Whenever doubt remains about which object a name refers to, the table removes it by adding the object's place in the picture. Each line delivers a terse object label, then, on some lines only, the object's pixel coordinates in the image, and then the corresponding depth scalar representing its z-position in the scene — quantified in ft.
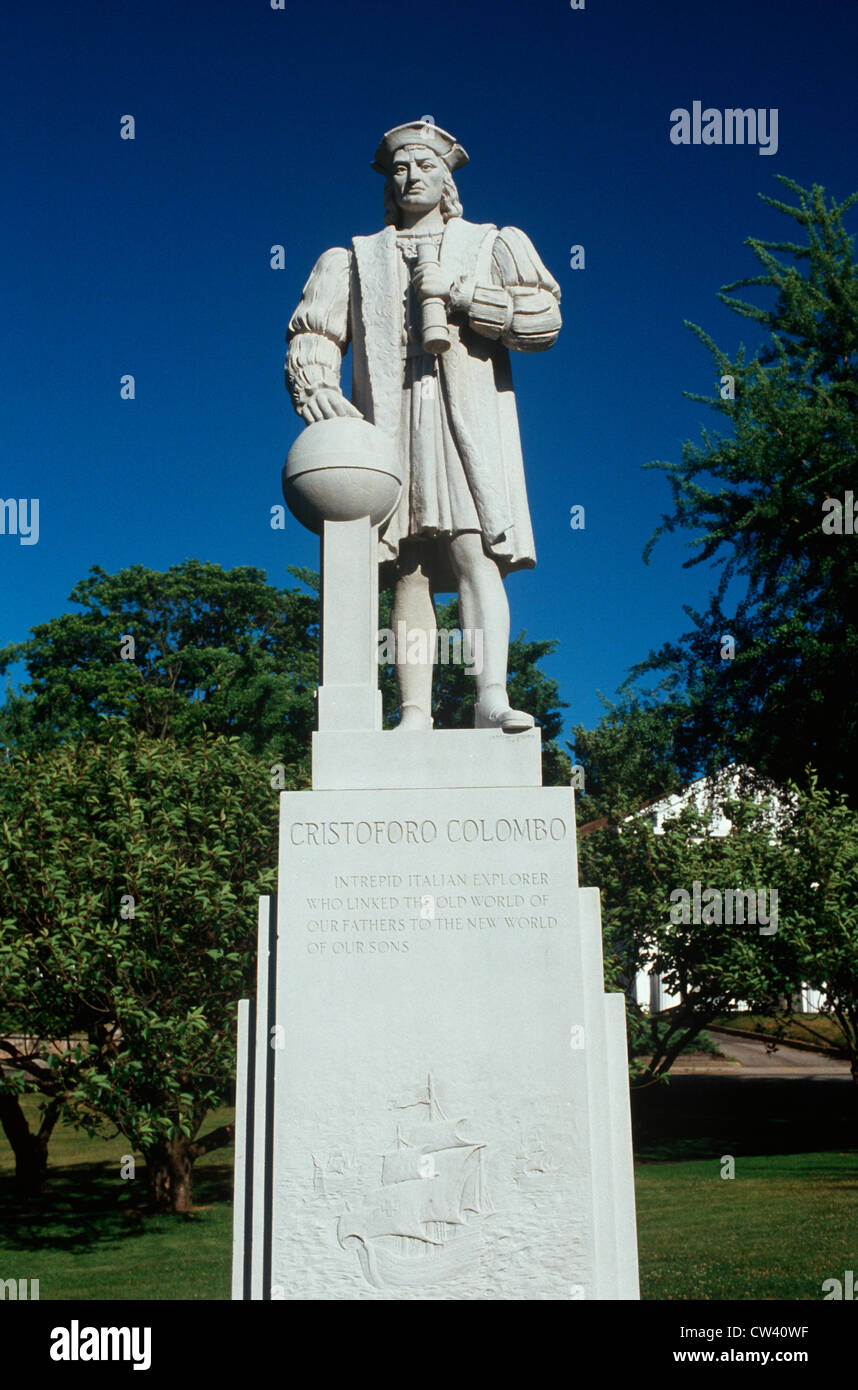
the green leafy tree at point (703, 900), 47.06
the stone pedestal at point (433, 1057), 16.19
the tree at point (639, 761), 59.82
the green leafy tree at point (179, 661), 89.61
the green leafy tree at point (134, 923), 39.22
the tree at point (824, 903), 45.47
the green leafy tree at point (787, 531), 60.03
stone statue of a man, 21.03
